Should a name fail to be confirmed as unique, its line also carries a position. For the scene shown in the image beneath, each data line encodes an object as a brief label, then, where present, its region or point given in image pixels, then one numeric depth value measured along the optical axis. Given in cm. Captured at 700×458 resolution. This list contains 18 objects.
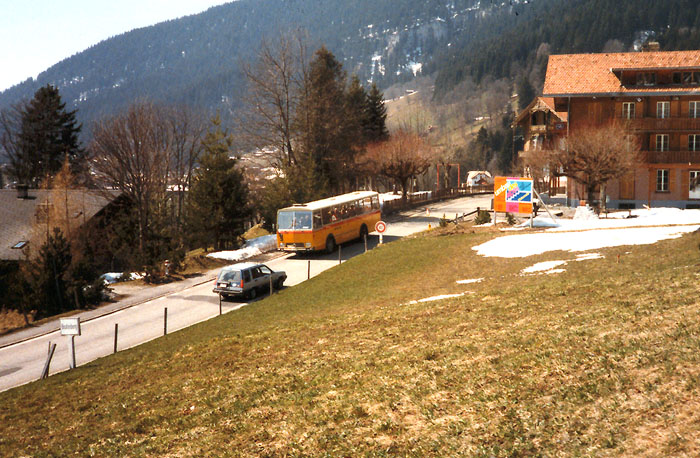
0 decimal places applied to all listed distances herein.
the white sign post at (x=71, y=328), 1956
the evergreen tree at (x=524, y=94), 16288
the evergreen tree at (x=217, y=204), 4506
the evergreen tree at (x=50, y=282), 3281
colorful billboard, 3753
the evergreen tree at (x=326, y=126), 5969
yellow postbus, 3769
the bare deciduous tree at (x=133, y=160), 5194
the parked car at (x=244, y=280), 2898
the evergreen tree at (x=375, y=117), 9438
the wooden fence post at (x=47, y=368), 1869
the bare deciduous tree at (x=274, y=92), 5728
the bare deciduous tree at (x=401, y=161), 7119
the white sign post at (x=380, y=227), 3666
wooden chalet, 5466
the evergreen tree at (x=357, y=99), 8744
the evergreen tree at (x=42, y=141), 6931
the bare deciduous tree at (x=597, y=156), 4603
